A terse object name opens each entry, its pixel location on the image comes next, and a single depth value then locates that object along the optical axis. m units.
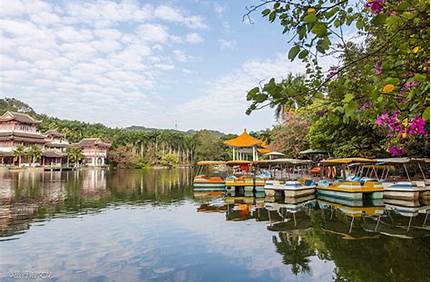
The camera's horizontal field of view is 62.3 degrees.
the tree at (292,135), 31.52
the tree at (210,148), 68.38
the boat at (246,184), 20.70
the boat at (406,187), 15.29
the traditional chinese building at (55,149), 55.44
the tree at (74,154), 57.94
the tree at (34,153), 50.19
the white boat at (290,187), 17.72
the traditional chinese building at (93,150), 64.50
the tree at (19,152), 49.05
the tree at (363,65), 1.87
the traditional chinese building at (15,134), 51.81
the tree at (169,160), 66.81
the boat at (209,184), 23.55
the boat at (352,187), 16.09
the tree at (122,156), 63.91
